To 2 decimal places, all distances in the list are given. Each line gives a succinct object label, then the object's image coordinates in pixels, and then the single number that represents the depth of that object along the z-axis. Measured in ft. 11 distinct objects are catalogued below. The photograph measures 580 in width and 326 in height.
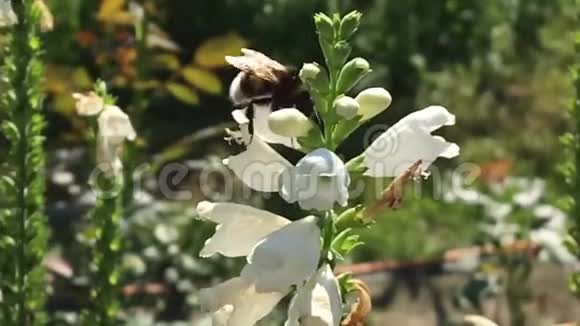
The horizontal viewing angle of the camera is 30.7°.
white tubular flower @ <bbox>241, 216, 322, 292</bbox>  0.63
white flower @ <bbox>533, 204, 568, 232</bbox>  1.65
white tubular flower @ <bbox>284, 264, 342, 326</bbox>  0.64
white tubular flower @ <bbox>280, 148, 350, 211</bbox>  0.63
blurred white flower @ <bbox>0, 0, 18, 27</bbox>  0.90
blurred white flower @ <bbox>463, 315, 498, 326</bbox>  0.85
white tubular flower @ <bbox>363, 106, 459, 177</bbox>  0.69
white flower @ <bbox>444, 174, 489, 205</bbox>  1.69
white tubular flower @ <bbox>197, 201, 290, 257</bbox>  0.69
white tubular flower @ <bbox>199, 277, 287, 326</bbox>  0.68
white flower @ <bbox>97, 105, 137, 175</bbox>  1.00
